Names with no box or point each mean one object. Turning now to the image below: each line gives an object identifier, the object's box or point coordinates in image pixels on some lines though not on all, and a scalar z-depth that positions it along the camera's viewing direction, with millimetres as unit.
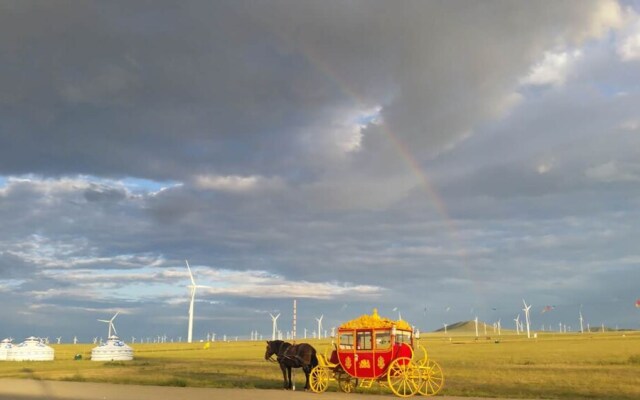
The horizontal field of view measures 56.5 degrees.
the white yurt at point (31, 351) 84438
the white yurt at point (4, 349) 87250
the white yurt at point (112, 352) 77125
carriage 26281
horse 29469
